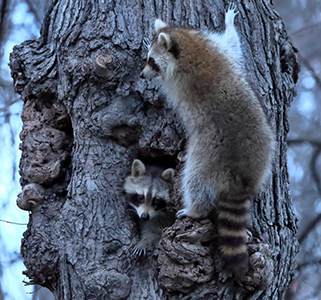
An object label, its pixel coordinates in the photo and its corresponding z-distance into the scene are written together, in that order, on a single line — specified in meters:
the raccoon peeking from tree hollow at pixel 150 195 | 6.46
